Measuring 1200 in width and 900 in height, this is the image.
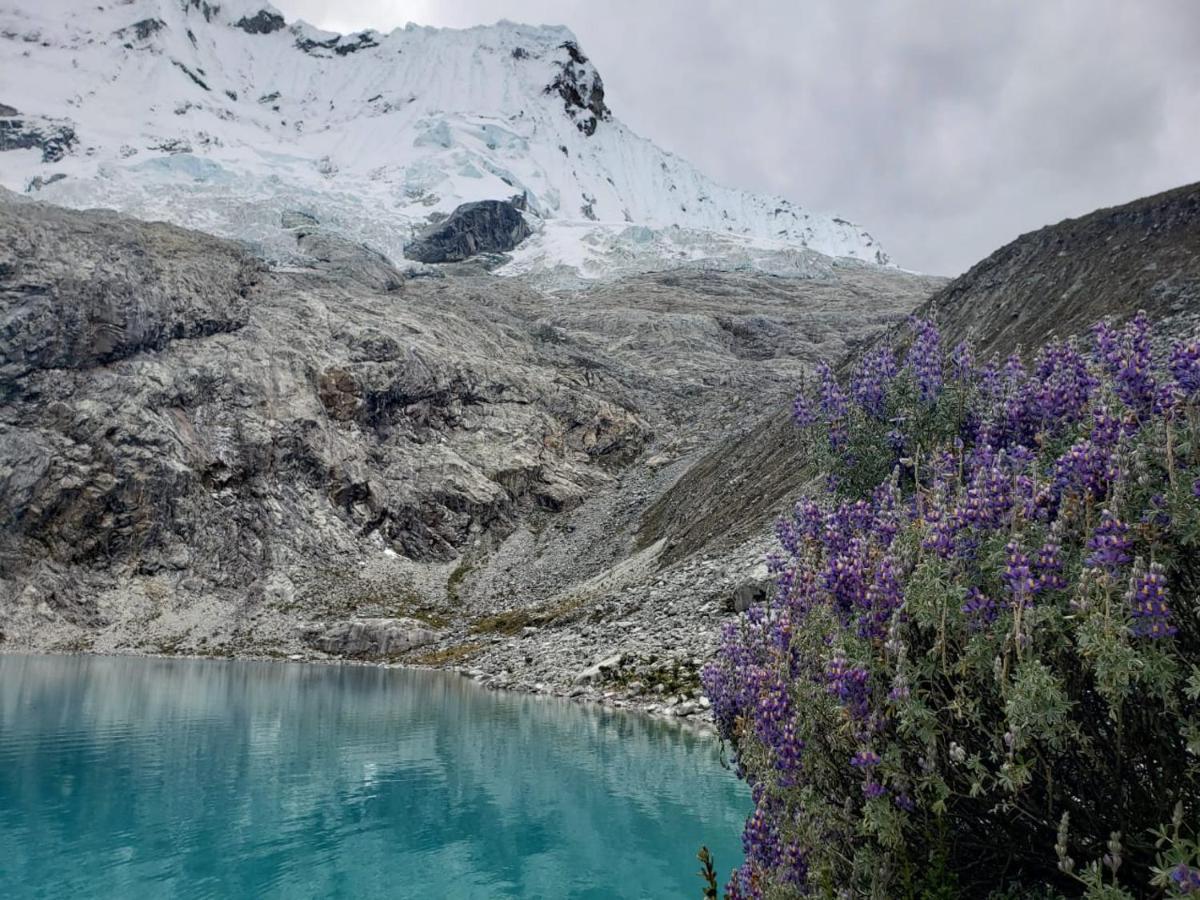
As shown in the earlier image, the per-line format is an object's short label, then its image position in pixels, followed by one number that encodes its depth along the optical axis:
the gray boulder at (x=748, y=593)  39.62
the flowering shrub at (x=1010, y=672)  5.15
